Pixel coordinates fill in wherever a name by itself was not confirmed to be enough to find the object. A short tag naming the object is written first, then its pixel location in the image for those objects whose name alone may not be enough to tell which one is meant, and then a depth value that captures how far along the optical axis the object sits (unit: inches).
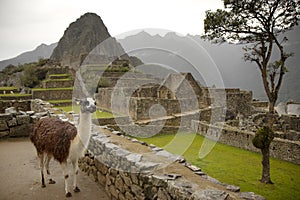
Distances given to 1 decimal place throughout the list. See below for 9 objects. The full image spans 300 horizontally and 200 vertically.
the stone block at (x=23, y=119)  347.6
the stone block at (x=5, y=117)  336.8
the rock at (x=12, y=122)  340.5
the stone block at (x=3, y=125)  336.2
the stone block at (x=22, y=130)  344.2
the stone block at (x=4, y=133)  335.3
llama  174.9
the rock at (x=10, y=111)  358.0
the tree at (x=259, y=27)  265.9
